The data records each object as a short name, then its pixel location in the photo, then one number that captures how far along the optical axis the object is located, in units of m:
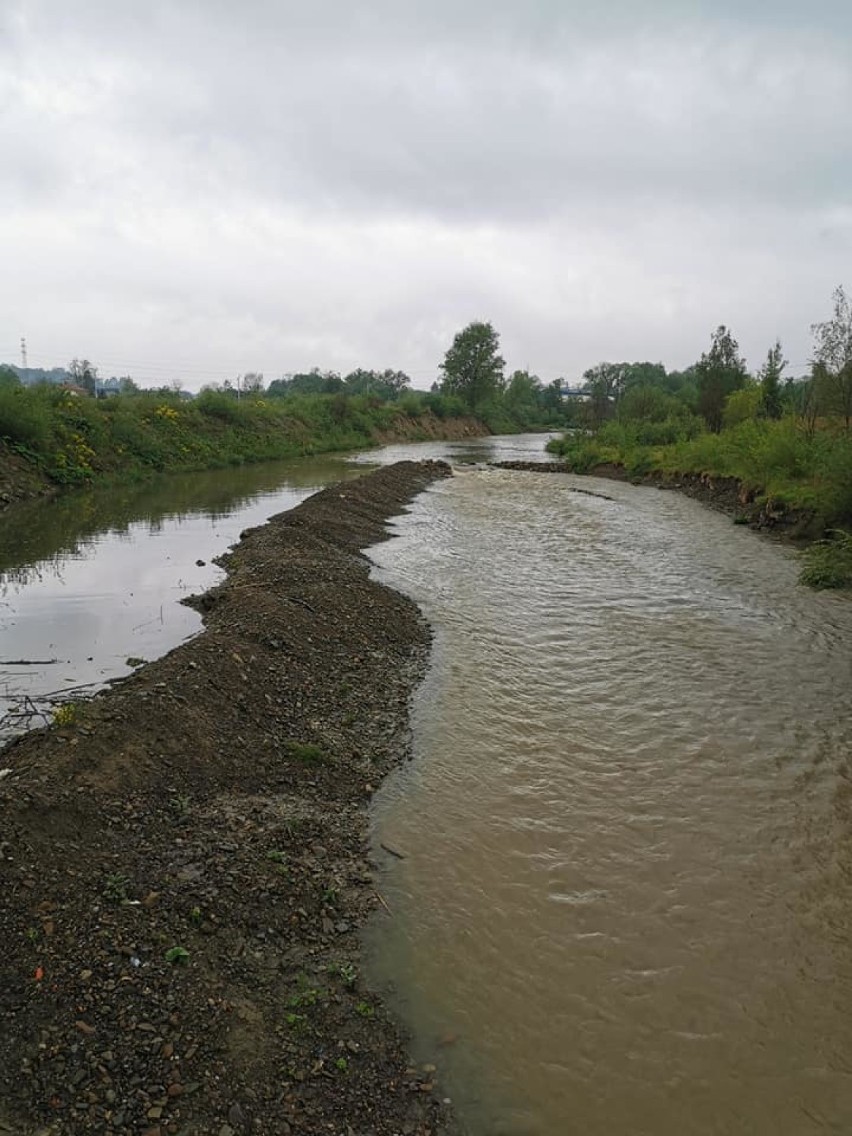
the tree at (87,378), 55.88
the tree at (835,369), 23.00
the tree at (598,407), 60.44
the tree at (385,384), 124.00
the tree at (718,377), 39.88
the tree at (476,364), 91.12
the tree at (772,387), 36.53
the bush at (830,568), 13.04
